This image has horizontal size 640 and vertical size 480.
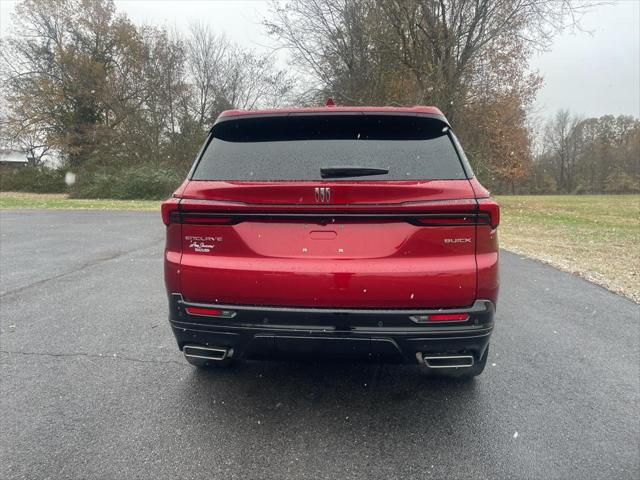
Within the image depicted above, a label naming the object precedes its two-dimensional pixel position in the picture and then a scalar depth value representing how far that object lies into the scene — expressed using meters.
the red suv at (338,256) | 2.11
